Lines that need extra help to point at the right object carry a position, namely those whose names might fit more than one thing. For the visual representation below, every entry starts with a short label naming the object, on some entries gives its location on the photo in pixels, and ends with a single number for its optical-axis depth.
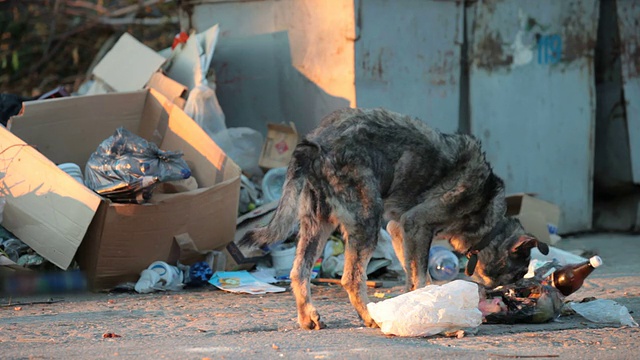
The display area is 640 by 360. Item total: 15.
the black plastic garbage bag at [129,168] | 12.95
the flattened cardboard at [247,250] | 14.28
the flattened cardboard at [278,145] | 16.94
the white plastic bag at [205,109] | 16.48
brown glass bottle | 11.54
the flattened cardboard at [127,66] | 17.61
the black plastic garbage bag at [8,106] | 16.06
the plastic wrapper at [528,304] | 10.99
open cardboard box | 12.82
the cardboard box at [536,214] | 16.56
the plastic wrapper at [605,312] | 10.96
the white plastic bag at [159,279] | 13.27
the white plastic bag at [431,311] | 9.89
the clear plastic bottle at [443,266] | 14.82
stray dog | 10.55
